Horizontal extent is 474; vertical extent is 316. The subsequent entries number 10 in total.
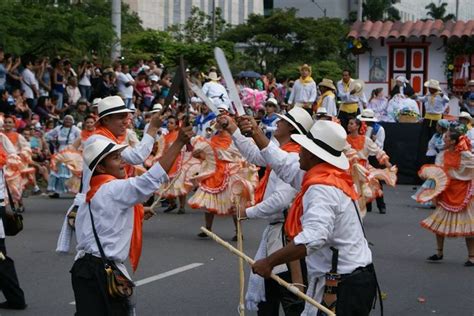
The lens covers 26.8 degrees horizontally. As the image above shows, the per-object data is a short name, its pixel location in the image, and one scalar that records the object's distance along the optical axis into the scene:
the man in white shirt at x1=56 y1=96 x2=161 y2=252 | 8.17
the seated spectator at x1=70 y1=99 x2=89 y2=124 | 21.46
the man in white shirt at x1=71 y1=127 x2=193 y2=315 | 6.44
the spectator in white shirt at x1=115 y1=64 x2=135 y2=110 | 25.55
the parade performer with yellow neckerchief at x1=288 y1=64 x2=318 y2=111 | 24.06
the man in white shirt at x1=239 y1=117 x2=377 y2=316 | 5.86
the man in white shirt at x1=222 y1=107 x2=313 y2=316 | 7.53
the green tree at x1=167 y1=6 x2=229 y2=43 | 47.01
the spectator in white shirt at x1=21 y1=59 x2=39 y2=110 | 22.89
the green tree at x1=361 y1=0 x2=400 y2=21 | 67.06
